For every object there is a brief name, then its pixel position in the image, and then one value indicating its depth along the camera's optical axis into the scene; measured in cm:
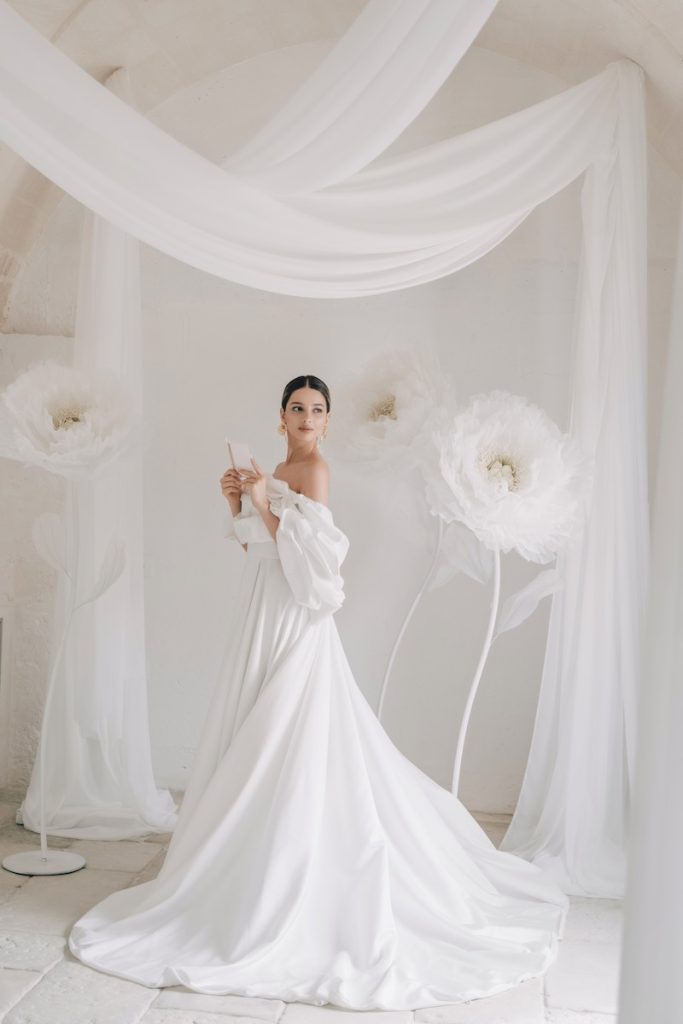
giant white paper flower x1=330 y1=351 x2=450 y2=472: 446
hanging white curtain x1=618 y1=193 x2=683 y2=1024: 174
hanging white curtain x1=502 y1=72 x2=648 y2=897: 429
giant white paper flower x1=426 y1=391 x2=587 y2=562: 392
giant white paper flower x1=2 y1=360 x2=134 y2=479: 427
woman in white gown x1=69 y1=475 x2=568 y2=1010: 331
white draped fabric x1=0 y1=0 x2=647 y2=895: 286
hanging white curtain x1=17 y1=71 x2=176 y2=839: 486
